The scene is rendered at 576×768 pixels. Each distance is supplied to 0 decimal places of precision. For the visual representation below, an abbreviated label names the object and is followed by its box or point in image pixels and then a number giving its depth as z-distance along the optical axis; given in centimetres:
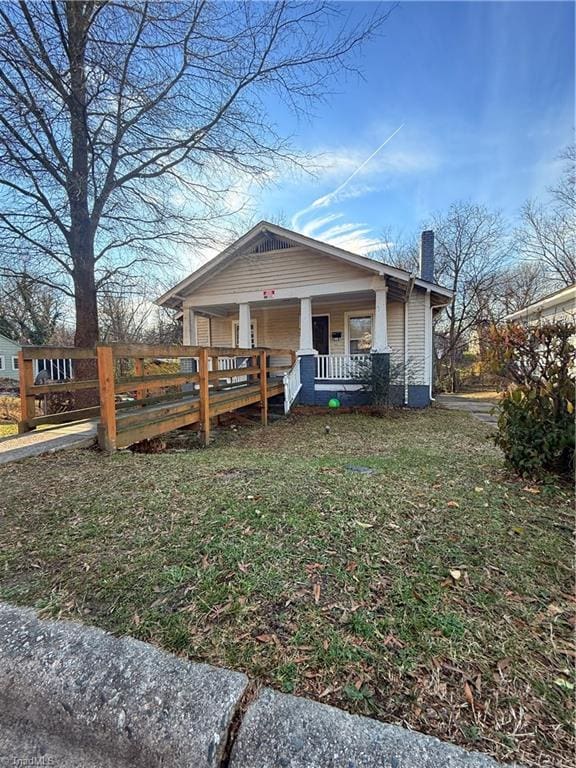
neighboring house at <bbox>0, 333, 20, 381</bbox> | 2755
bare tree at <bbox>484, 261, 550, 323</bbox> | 1988
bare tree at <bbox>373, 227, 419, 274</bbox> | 2341
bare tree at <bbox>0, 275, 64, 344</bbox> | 870
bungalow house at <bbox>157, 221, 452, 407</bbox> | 958
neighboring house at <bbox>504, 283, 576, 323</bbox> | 1022
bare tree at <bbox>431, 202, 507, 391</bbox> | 1972
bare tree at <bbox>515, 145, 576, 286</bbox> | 2023
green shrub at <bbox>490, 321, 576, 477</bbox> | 298
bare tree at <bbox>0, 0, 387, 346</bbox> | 656
